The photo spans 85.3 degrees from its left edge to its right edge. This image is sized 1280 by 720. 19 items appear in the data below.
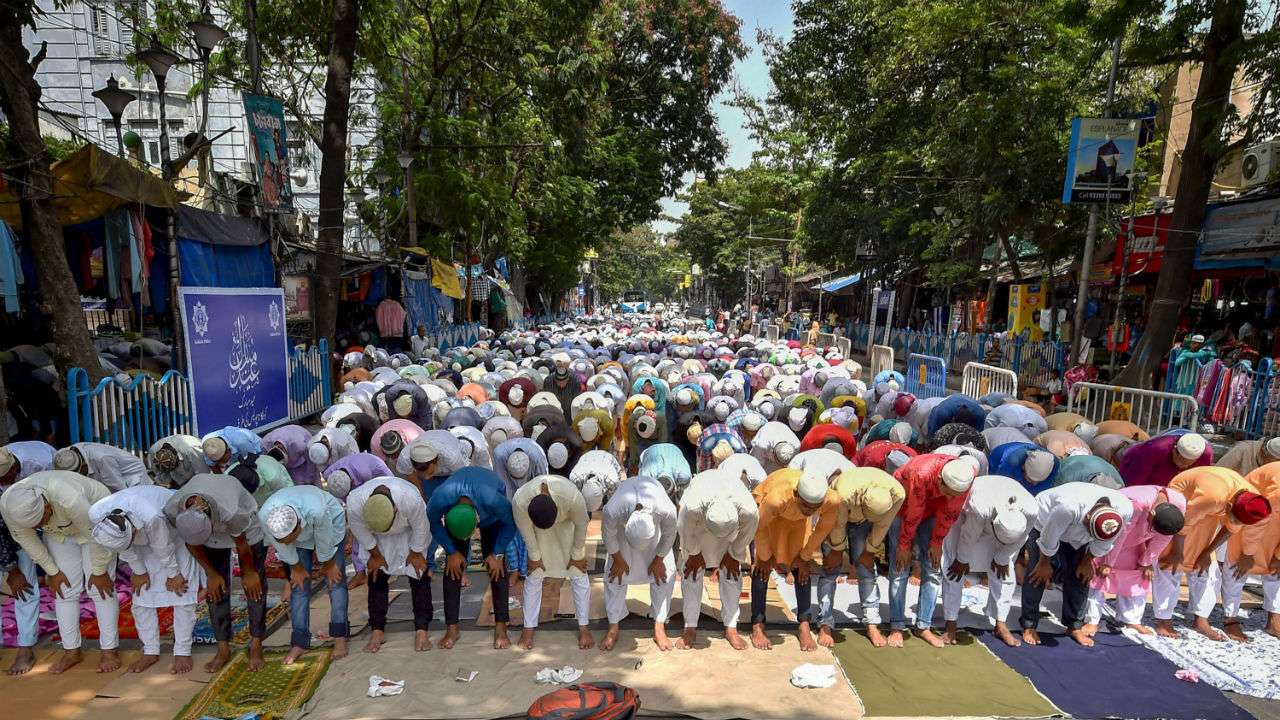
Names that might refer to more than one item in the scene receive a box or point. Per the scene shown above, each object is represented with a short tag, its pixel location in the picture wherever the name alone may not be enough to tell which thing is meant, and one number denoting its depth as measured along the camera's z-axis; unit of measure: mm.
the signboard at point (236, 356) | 7711
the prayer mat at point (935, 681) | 4125
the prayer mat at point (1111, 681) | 4102
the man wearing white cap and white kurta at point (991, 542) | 4477
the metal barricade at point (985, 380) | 9816
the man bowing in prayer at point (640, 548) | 4477
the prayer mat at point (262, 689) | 4023
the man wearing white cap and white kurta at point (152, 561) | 4078
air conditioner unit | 13055
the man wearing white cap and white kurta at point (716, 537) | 4398
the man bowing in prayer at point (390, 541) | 4367
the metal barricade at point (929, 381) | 11609
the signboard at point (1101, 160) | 11023
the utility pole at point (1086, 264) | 11969
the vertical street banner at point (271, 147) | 8344
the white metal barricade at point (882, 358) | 12579
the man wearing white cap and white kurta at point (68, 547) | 4078
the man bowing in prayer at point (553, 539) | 4438
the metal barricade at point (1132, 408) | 8172
